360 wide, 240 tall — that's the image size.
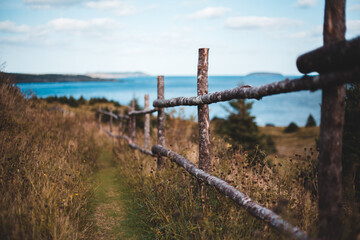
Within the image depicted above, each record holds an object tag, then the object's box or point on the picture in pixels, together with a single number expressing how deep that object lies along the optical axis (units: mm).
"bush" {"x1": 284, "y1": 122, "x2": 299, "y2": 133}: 25766
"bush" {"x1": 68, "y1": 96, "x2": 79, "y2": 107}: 28447
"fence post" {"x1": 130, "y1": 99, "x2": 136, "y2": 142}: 8164
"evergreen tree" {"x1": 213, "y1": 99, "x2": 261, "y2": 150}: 10367
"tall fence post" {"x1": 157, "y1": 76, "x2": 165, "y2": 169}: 5246
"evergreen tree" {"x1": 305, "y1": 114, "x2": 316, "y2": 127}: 28119
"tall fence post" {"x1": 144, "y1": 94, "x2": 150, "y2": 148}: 7449
